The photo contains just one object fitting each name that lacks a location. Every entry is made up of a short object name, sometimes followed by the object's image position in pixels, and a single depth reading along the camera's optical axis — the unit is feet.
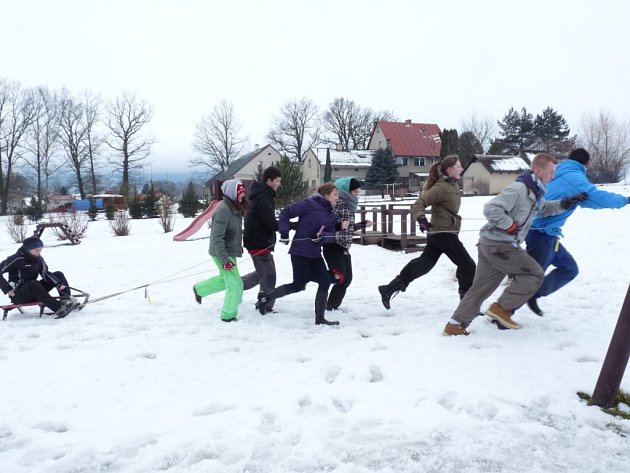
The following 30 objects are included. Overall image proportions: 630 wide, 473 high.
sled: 20.04
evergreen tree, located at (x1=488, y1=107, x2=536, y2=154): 224.12
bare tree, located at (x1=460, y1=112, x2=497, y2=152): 244.42
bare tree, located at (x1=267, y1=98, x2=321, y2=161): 225.56
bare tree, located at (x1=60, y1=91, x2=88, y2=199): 170.91
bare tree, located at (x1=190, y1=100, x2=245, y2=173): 206.90
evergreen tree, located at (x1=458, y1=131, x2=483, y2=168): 207.10
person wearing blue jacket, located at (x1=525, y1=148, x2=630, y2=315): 15.56
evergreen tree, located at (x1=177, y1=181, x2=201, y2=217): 106.63
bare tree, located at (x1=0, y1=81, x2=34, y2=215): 155.07
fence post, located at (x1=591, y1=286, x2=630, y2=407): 10.23
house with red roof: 206.08
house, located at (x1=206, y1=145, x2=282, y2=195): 193.88
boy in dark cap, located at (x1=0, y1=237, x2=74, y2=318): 19.75
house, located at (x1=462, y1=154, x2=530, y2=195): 143.33
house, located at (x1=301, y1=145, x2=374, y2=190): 197.36
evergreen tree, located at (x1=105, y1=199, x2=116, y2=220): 89.36
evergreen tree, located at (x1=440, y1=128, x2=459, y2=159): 181.98
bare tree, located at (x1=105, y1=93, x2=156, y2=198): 172.35
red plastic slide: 58.13
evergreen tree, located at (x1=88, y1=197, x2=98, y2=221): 109.43
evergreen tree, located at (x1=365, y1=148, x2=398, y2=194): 171.83
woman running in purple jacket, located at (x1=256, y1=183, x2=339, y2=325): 18.12
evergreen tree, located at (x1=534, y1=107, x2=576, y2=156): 221.66
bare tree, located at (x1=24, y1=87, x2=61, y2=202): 165.58
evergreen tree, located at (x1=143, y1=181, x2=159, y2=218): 107.55
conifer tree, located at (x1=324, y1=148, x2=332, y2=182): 182.60
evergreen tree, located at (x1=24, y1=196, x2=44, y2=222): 114.62
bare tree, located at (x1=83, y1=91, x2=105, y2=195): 173.68
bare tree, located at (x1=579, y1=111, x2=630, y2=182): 159.94
